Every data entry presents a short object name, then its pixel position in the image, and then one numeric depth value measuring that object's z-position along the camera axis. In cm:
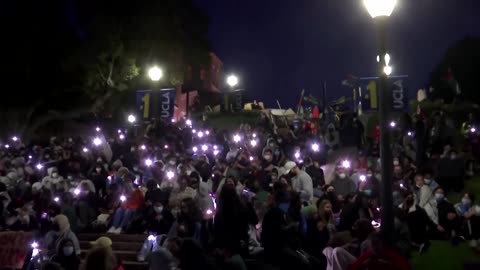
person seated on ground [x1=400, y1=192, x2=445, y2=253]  1395
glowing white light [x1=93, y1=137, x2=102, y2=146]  2330
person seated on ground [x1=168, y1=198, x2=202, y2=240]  1319
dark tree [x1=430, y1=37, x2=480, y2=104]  5709
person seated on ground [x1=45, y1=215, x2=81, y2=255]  1277
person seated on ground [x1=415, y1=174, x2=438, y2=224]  1452
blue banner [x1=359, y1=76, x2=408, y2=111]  1497
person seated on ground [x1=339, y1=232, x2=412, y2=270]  725
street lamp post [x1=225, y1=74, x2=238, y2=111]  3874
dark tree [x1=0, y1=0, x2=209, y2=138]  3619
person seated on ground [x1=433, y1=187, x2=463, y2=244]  1424
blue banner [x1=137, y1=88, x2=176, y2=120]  2098
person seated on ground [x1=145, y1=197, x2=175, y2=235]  1477
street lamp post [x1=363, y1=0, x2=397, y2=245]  886
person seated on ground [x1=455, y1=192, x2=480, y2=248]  1417
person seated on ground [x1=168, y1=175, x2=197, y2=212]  1509
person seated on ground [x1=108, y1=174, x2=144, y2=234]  1609
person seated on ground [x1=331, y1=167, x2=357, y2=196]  1662
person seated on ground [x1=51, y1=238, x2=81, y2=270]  1174
